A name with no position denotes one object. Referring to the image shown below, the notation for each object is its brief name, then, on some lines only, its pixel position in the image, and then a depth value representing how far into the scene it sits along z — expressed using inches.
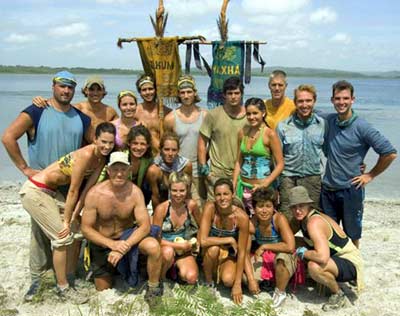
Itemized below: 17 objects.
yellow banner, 264.8
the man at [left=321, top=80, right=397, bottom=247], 199.0
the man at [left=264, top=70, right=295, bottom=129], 221.1
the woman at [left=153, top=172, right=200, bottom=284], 199.0
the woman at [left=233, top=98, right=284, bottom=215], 203.3
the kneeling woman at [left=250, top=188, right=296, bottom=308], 195.0
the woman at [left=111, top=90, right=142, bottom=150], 211.8
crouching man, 187.2
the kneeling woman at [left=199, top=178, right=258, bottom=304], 194.1
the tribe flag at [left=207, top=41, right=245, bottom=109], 266.2
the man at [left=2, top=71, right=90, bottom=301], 198.1
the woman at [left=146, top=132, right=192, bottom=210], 206.2
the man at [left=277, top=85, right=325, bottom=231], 203.6
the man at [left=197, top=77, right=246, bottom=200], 215.6
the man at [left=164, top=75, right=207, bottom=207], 224.4
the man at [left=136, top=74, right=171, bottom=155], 236.1
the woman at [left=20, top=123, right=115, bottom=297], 188.2
